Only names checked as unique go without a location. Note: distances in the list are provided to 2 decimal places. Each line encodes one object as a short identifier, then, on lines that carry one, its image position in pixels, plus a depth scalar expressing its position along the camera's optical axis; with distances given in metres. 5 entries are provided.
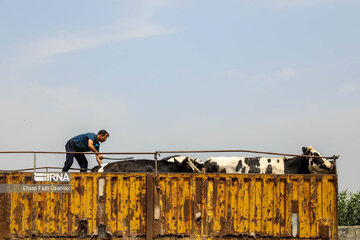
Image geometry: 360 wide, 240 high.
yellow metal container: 13.40
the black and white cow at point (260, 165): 14.86
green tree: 21.16
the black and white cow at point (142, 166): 14.70
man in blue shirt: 14.75
